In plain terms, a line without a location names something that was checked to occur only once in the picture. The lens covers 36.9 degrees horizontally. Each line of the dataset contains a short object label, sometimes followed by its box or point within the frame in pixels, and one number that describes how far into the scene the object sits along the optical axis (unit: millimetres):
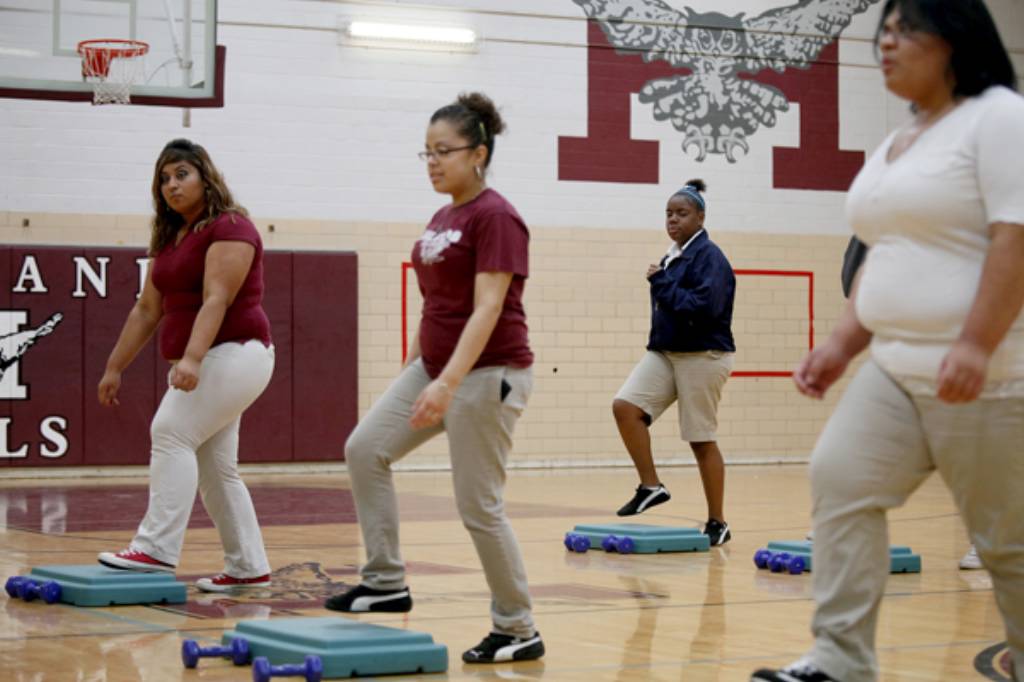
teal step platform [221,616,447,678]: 4410
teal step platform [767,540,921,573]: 7363
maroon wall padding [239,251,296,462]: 14938
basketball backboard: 10562
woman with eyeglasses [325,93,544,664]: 4578
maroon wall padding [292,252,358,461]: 15141
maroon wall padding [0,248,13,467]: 14172
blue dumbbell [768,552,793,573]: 7352
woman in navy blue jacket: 8383
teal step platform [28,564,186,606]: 5918
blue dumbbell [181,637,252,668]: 4551
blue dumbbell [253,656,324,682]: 4258
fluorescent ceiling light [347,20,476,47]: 15453
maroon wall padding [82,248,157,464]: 14453
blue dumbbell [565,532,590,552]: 8227
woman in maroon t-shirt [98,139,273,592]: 6059
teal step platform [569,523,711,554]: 8141
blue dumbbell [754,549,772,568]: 7465
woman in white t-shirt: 3207
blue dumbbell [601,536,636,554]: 8141
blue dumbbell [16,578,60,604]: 5988
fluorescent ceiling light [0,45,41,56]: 10562
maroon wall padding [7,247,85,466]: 14258
